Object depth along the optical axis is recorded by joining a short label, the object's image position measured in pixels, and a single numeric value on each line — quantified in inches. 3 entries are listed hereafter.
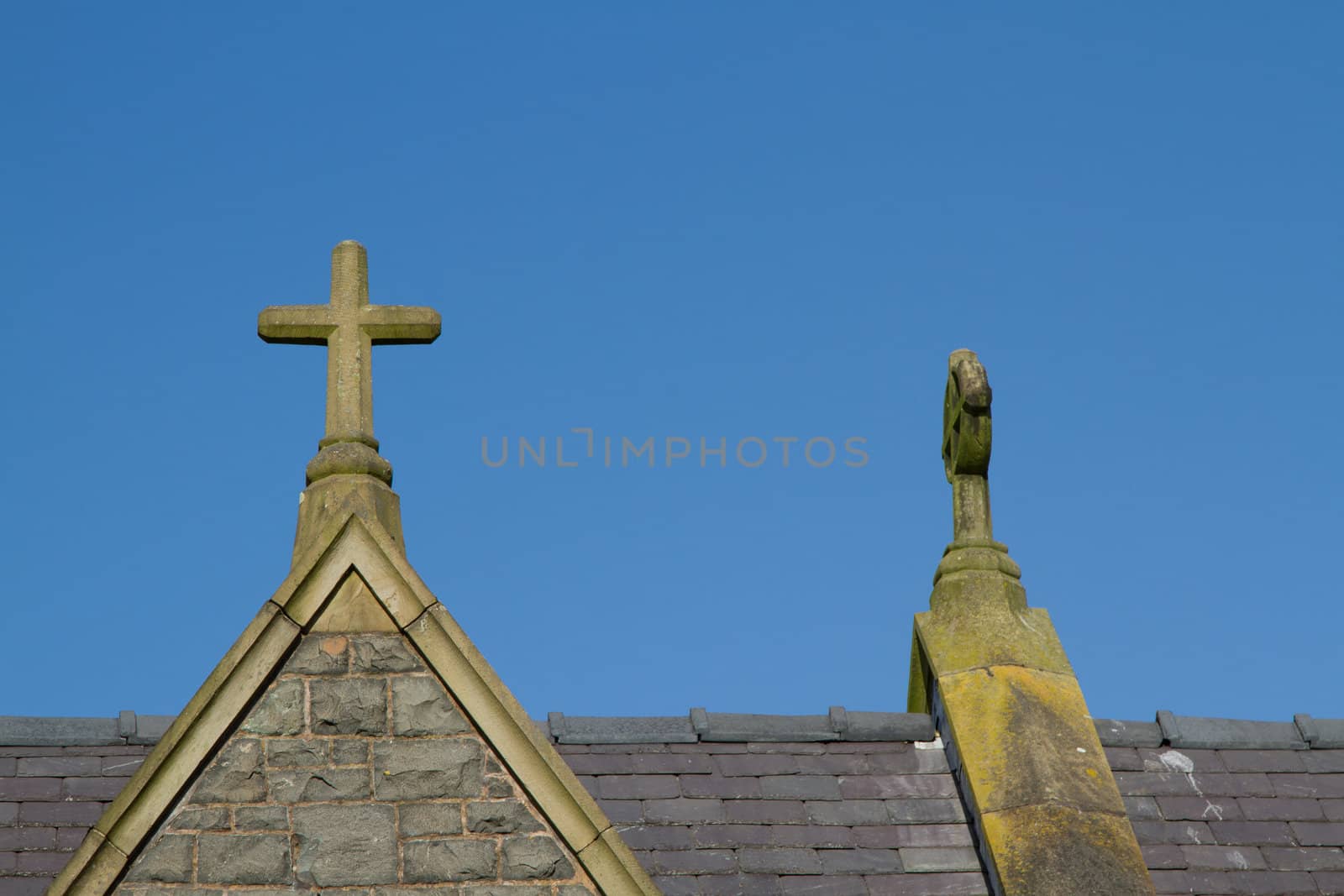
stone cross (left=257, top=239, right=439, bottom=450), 636.1
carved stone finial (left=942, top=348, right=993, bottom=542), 745.0
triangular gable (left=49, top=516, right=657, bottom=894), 530.3
